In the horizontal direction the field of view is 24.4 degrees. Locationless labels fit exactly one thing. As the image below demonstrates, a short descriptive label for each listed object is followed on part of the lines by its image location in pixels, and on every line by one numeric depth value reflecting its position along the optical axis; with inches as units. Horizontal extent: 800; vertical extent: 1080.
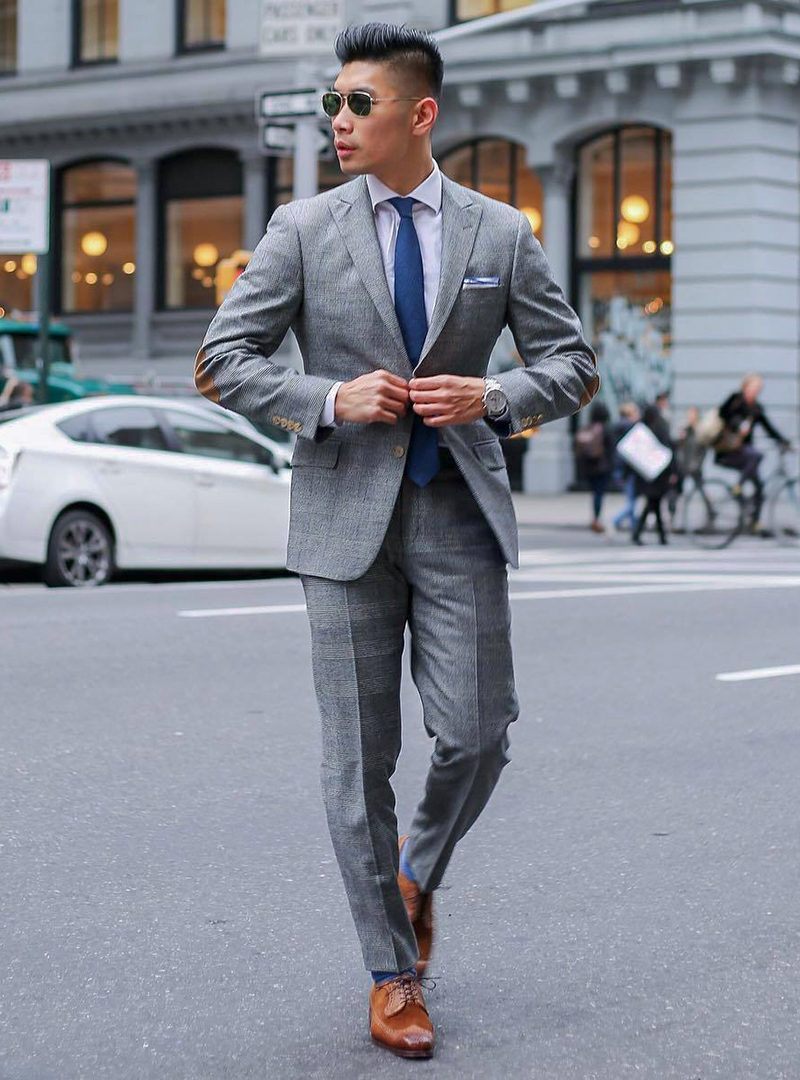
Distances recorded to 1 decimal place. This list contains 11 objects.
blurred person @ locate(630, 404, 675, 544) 757.9
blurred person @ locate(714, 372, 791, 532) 748.6
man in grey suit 147.5
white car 519.2
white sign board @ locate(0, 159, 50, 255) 697.0
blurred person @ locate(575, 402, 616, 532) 813.9
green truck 927.0
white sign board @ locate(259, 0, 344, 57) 706.2
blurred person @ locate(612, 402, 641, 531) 780.0
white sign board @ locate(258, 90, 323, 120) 729.6
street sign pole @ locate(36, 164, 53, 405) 708.0
